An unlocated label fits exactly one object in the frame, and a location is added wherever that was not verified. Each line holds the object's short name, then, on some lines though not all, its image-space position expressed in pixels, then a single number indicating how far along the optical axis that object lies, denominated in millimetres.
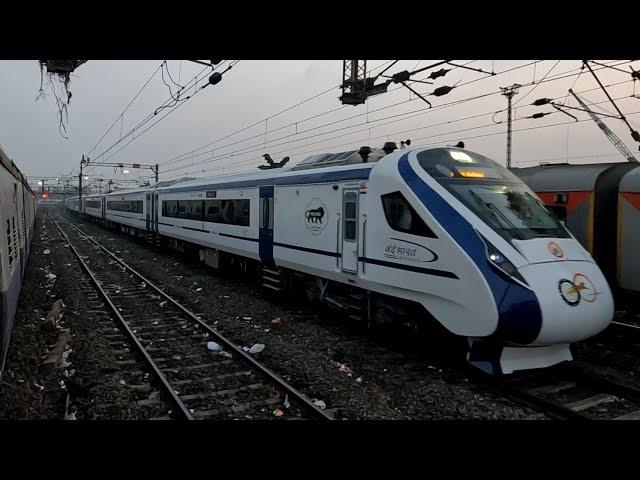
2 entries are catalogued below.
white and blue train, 5672
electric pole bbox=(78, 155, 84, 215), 54912
